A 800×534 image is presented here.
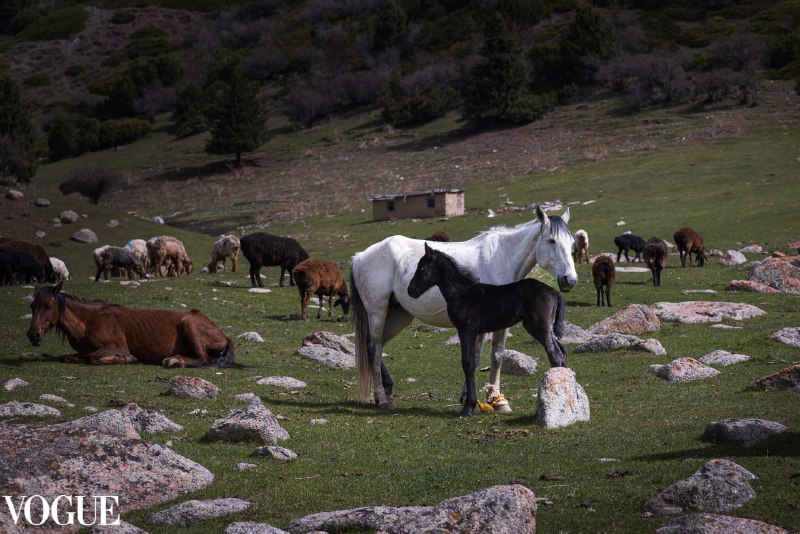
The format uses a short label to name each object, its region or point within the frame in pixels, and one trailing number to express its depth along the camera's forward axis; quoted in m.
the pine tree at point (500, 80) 92.19
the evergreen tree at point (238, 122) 97.56
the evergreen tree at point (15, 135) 70.38
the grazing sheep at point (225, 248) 42.81
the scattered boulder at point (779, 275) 29.50
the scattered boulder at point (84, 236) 50.06
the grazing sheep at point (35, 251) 36.84
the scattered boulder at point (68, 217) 52.38
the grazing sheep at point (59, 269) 39.31
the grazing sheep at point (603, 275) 29.20
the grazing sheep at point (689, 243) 38.53
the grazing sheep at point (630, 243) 42.25
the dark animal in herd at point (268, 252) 37.16
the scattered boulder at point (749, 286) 29.05
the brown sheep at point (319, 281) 28.55
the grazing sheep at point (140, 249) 41.00
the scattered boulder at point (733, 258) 37.78
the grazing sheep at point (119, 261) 36.44
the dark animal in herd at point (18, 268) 32.78
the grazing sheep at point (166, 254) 40.66
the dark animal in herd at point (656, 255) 32.97
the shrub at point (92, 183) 77.75
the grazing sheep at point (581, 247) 42.23
